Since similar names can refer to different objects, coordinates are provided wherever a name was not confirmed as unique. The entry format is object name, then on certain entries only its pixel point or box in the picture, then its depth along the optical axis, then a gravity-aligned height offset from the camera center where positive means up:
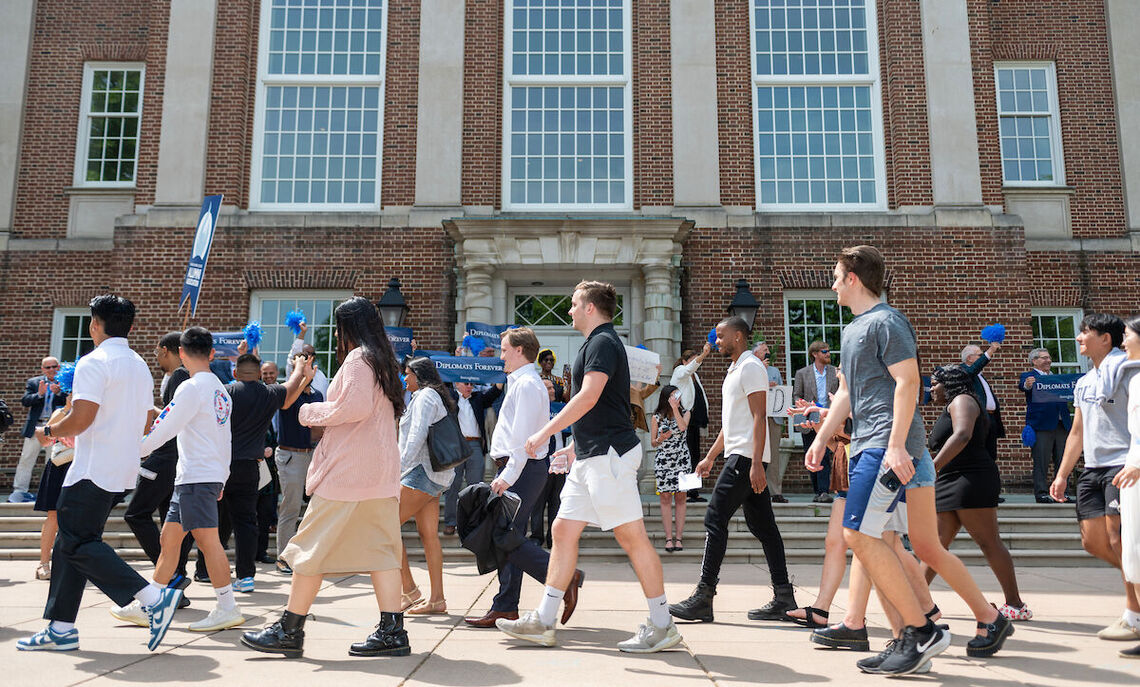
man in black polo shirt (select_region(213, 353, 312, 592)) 6.82 +0.03
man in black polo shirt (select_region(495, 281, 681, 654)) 4.50 -0.19
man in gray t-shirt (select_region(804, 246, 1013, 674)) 3.95 -0.06
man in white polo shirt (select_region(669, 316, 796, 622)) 5.50 -0.20
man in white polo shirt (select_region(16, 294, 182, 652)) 4.44 -0.17
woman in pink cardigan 4.28 -0.27
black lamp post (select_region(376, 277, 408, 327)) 12.63 +2.20
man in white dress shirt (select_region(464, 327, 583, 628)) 5.18 -0.01
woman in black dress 5.47 -0.22
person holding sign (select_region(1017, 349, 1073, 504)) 11.21 +0.30
